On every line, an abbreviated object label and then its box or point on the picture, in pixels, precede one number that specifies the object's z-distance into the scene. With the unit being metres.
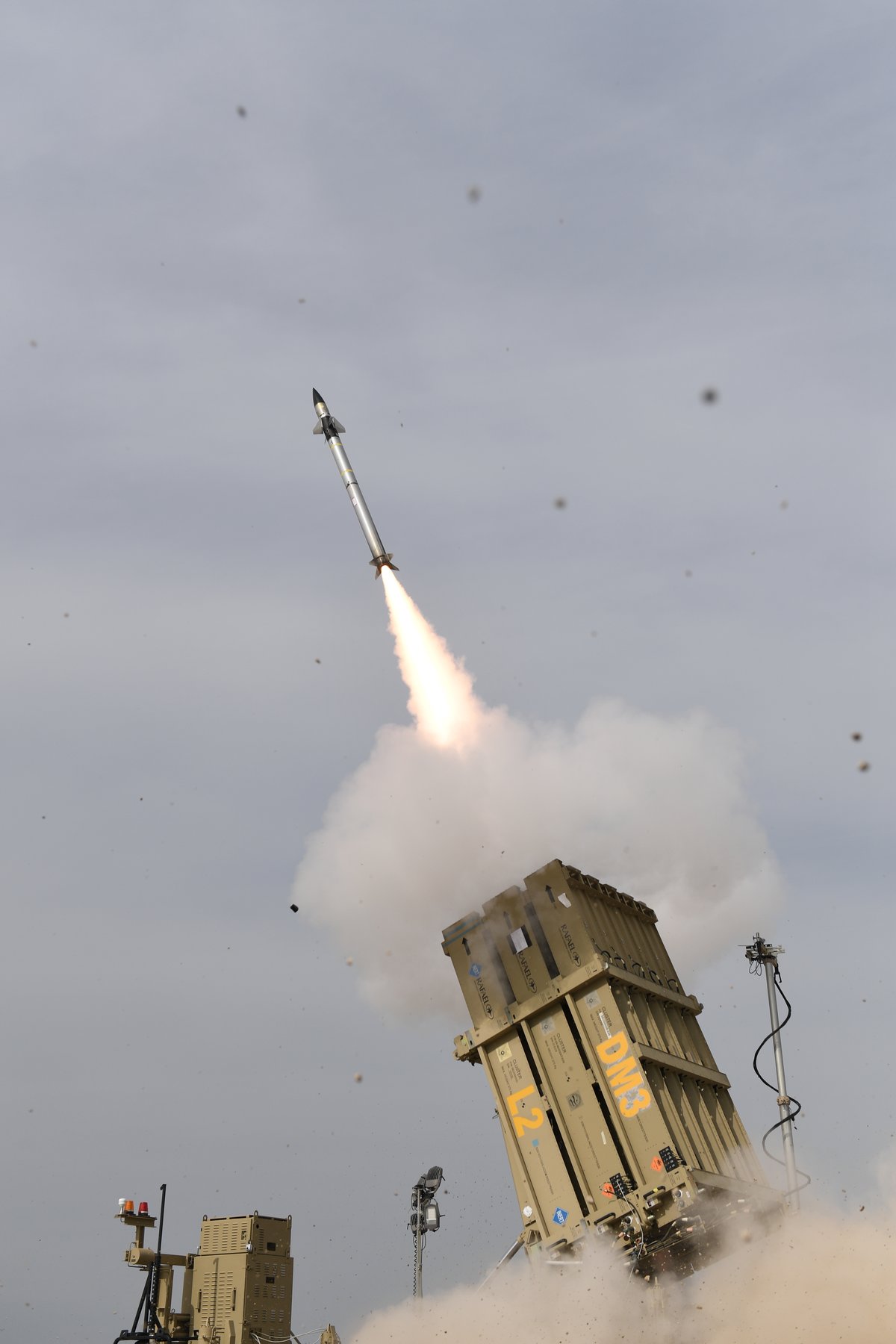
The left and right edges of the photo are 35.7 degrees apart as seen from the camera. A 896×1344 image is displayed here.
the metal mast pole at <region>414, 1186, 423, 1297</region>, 24.82
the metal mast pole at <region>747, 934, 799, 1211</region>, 21.95
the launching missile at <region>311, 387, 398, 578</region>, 24.75
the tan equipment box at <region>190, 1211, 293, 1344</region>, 19.80
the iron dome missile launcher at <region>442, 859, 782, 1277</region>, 16.36
